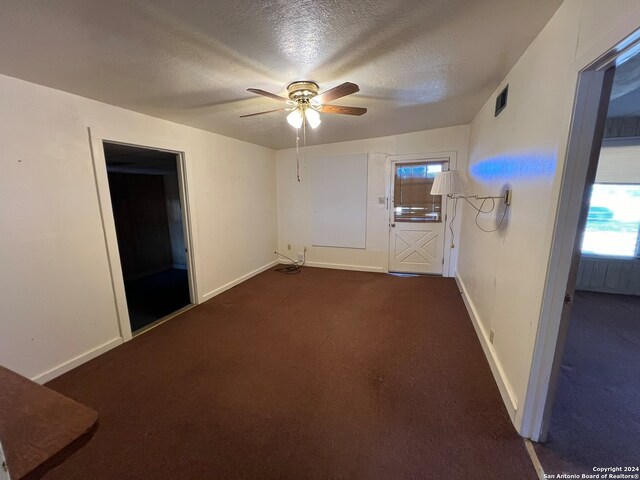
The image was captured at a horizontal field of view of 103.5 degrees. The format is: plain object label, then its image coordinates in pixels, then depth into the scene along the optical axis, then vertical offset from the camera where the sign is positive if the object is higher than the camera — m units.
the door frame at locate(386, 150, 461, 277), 3.92 +0.31
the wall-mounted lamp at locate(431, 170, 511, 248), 2.53 +0.13
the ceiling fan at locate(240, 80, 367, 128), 1.91 +0.77
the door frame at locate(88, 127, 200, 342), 2.29 +0.12
